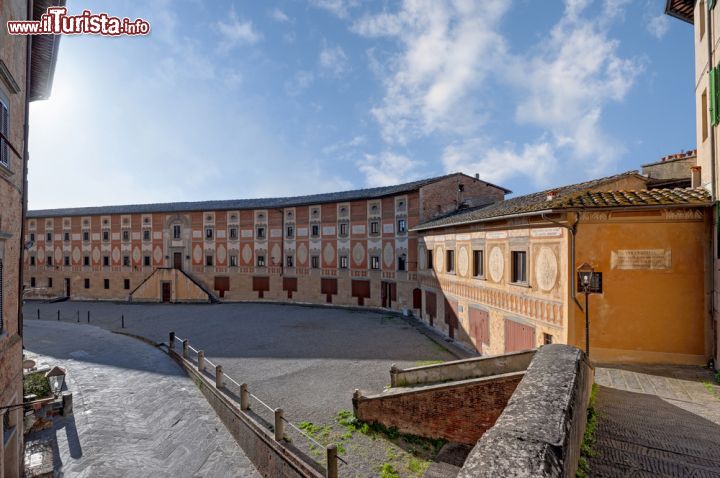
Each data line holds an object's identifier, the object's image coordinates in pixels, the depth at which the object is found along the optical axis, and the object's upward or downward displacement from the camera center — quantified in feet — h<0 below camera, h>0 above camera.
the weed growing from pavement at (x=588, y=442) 13.76 -8.96
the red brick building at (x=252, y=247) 83.41 +0.45
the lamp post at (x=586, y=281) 28.17 -2.70
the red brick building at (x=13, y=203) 22.86 +3.32
